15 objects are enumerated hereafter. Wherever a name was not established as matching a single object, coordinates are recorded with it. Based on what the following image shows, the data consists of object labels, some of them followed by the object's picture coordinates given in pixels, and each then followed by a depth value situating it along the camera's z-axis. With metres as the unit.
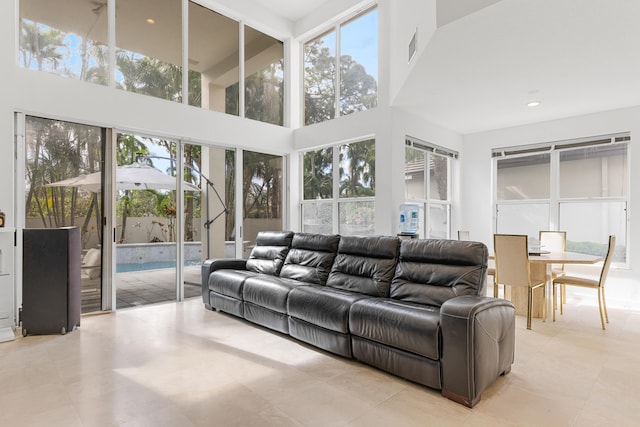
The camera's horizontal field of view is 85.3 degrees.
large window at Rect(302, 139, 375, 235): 5.50
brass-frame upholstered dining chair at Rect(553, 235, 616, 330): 3.85
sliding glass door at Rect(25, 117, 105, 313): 3.95
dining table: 3.83
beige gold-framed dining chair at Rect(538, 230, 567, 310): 4.80
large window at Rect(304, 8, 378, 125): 5.50
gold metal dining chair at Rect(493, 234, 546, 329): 3.81
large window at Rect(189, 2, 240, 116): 5.39
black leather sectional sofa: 2.24
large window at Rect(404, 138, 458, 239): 5.56
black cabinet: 3.51
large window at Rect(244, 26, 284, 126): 6.14
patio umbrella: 4.26
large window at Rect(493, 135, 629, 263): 5.09
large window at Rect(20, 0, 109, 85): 3.94
